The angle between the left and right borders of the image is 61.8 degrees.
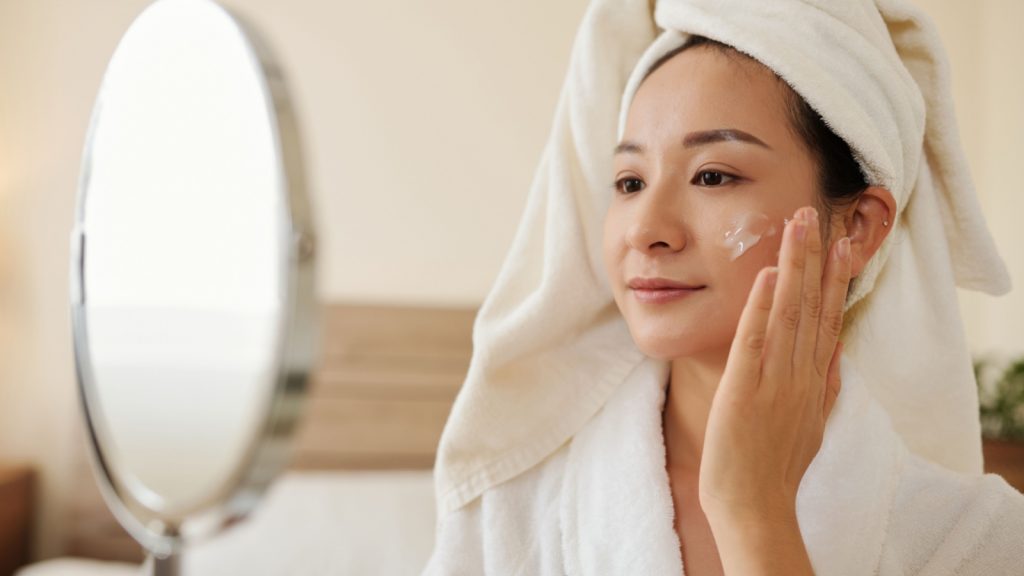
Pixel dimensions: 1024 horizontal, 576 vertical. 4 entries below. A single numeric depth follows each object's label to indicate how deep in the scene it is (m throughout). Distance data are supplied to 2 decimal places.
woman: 0.74
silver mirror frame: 0.30
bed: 2.28
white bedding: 1.71
